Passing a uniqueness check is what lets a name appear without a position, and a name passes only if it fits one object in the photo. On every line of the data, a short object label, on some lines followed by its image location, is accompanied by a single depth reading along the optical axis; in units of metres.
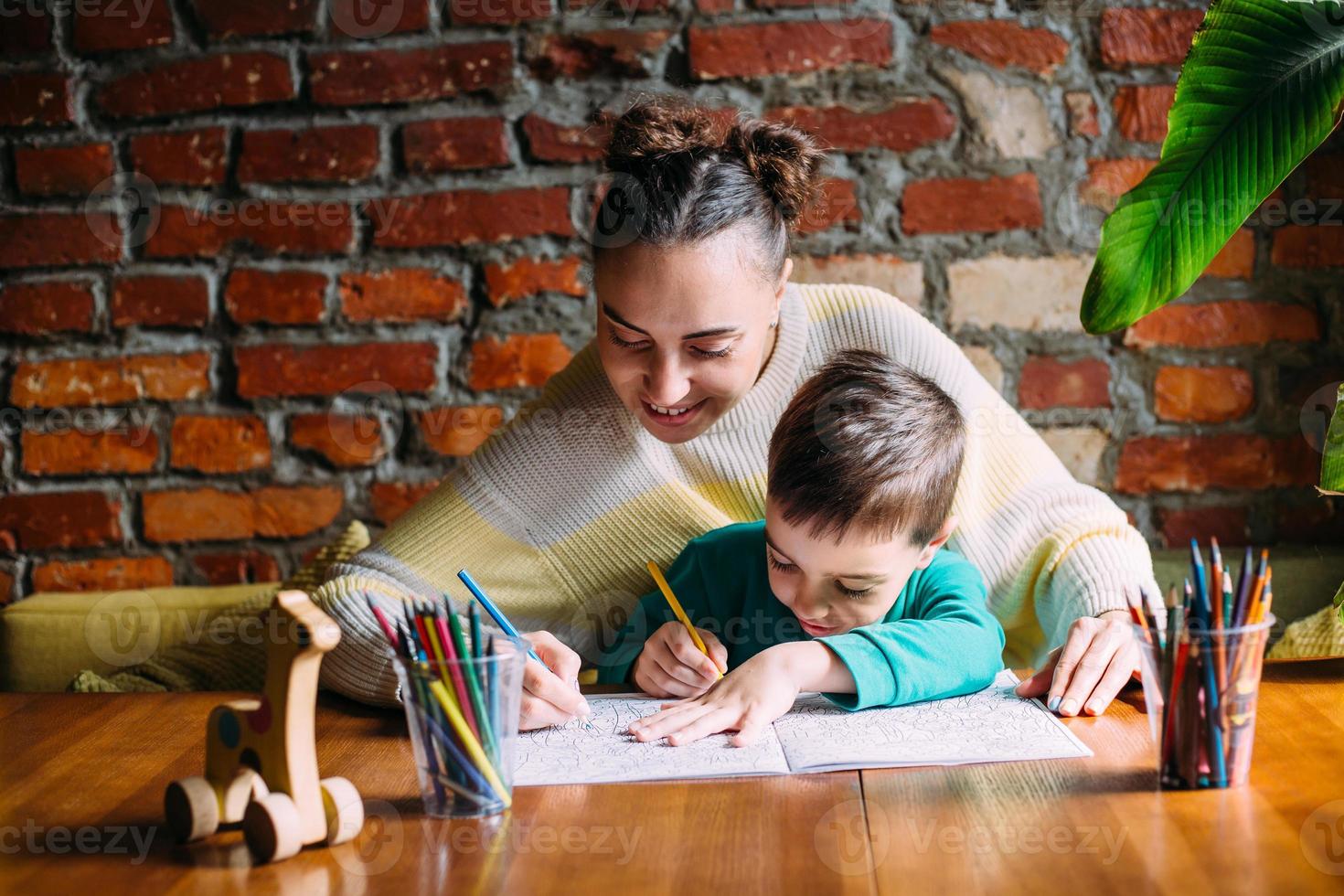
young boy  0.96
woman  1.18
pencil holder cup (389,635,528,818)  0.79
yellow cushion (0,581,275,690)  1.61
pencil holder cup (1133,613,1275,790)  0.78
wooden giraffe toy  0.73
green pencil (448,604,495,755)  0.79
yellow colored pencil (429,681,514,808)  0.78
